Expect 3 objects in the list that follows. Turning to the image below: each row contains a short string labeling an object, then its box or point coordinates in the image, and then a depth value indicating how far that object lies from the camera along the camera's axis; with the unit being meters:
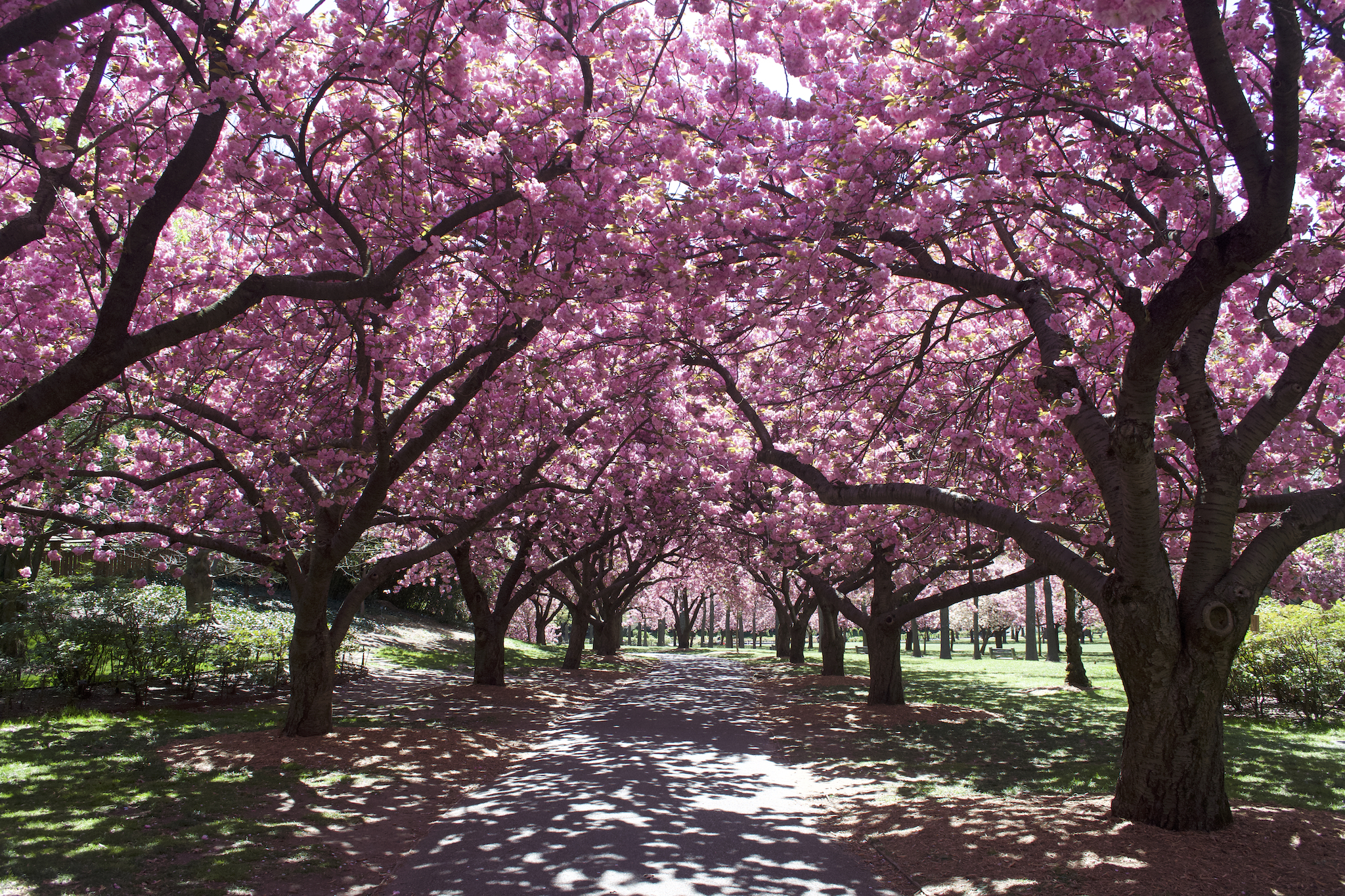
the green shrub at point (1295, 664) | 13.91
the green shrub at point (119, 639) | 12.00
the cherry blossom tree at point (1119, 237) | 5.14
